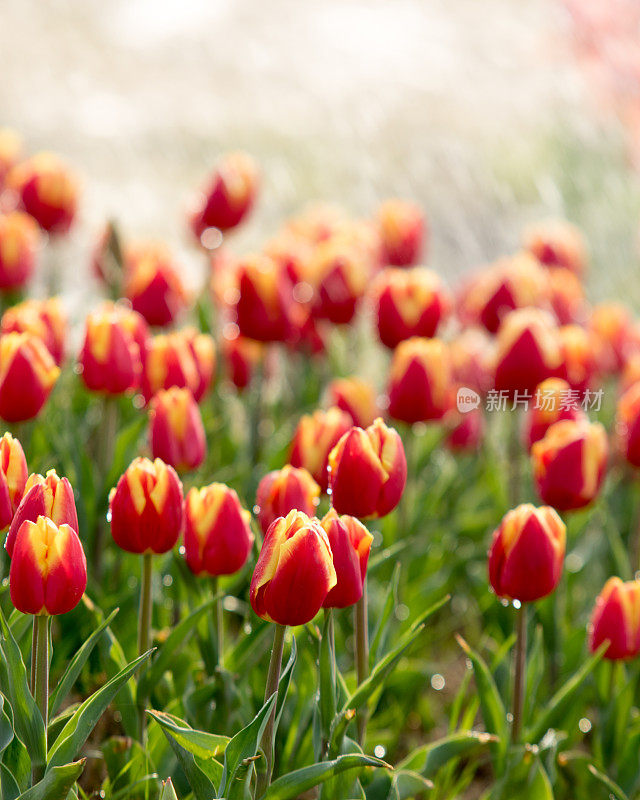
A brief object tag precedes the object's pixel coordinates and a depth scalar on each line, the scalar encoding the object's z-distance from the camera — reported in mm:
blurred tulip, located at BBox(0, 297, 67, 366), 3307
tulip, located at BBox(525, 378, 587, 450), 3404
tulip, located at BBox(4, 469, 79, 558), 3000
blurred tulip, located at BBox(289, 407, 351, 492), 3236
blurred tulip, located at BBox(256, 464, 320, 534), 3116
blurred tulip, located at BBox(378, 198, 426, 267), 4164
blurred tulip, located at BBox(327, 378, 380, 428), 3420
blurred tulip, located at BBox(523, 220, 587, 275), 4296
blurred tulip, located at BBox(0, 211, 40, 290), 3567
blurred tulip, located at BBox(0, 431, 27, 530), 3069
